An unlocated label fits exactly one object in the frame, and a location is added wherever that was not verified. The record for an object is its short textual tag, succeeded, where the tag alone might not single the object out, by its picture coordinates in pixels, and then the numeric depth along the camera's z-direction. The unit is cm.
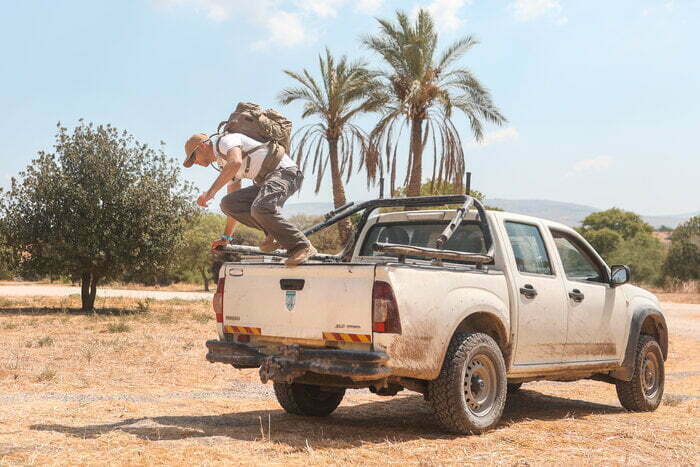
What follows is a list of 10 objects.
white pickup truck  587
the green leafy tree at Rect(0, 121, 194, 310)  2423
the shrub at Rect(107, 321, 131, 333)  1732
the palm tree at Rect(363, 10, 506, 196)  2508
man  653
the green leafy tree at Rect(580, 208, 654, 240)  10319
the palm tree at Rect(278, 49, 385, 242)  2614
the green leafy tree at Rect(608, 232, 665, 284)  5778
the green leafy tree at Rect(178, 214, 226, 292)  5072
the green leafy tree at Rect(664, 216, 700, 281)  5541
